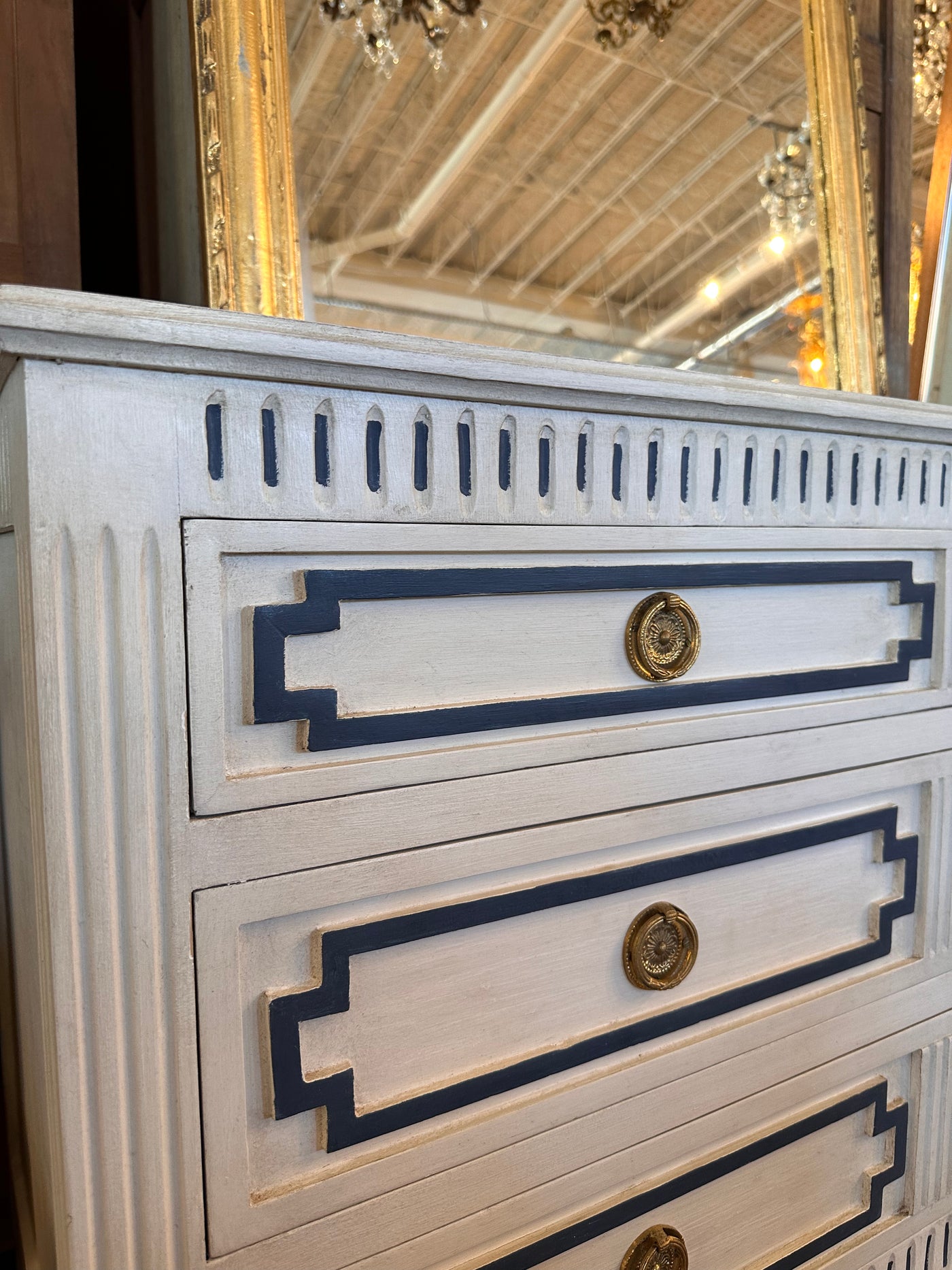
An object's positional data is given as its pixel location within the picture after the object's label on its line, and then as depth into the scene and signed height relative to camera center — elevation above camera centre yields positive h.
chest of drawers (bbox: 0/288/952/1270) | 0.40 -0.14
